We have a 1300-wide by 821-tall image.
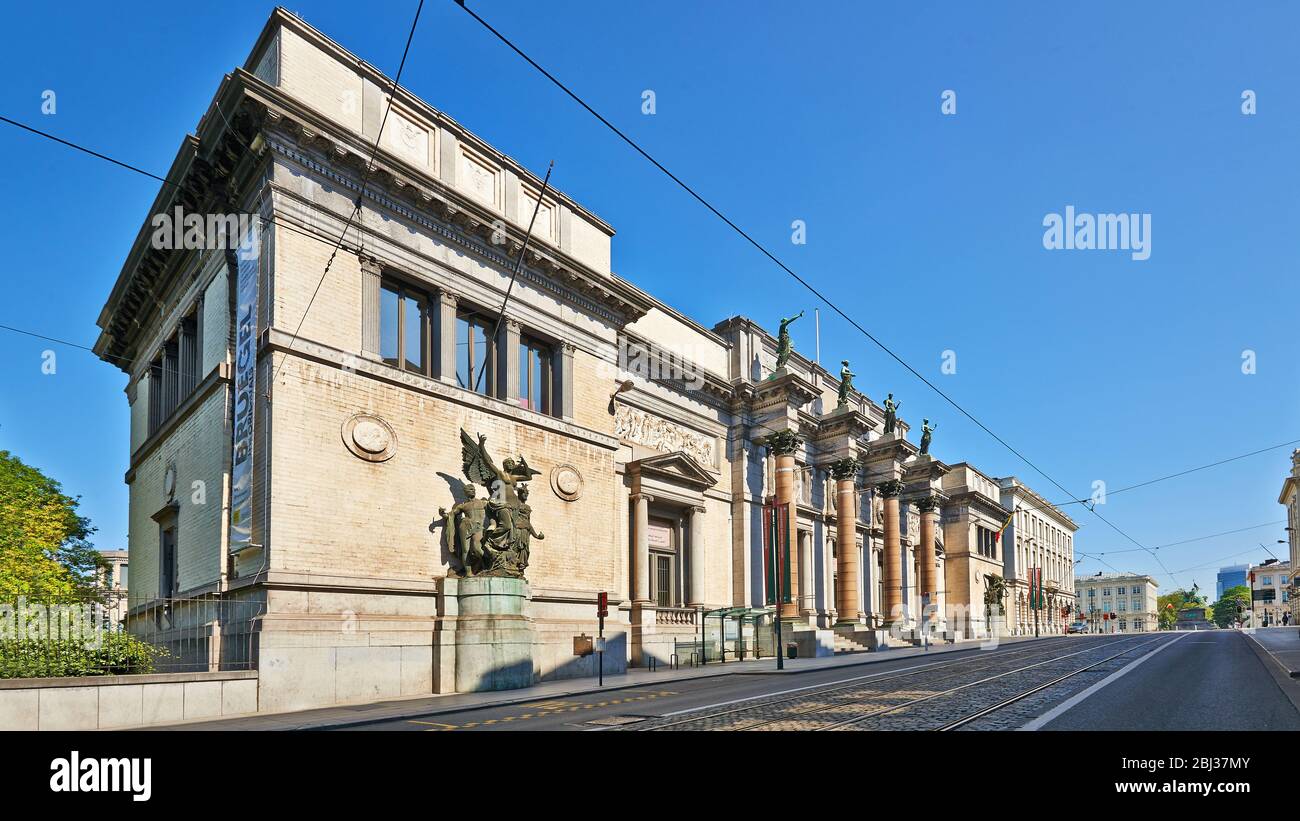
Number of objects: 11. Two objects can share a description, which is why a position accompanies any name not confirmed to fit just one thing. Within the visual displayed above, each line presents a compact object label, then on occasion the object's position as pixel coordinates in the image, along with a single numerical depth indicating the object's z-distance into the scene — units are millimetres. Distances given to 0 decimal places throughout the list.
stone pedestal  22094
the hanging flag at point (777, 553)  35875
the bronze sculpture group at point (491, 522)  23328
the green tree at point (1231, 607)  172525
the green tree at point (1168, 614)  175025
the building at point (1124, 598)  173125
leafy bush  15052
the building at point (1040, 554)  80438
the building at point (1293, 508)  111125
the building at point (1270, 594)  153825
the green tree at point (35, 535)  37281
